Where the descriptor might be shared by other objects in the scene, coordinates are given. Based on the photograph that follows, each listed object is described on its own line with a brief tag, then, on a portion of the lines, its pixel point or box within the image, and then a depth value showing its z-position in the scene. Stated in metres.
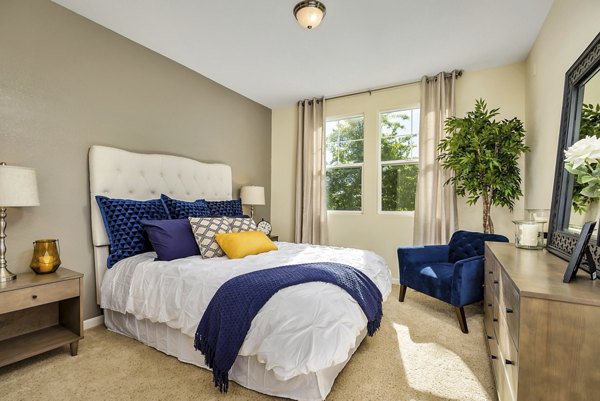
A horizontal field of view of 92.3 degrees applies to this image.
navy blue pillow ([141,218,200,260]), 2.28
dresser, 0.87
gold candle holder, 2.02
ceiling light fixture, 2.25
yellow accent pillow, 2.33
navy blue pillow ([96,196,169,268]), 2.40
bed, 1.37
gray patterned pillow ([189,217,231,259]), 2.36
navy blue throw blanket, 1.49
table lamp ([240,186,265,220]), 3.98
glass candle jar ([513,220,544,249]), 1.86
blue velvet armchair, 2.42
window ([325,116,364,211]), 4.25
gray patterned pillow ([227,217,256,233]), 2.65
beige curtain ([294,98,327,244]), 4.32
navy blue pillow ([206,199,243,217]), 3.24
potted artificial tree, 2.81
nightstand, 1.77
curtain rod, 3.49
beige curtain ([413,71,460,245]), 3.47
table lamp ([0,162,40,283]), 1.78
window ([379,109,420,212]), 3.87
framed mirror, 1.40
